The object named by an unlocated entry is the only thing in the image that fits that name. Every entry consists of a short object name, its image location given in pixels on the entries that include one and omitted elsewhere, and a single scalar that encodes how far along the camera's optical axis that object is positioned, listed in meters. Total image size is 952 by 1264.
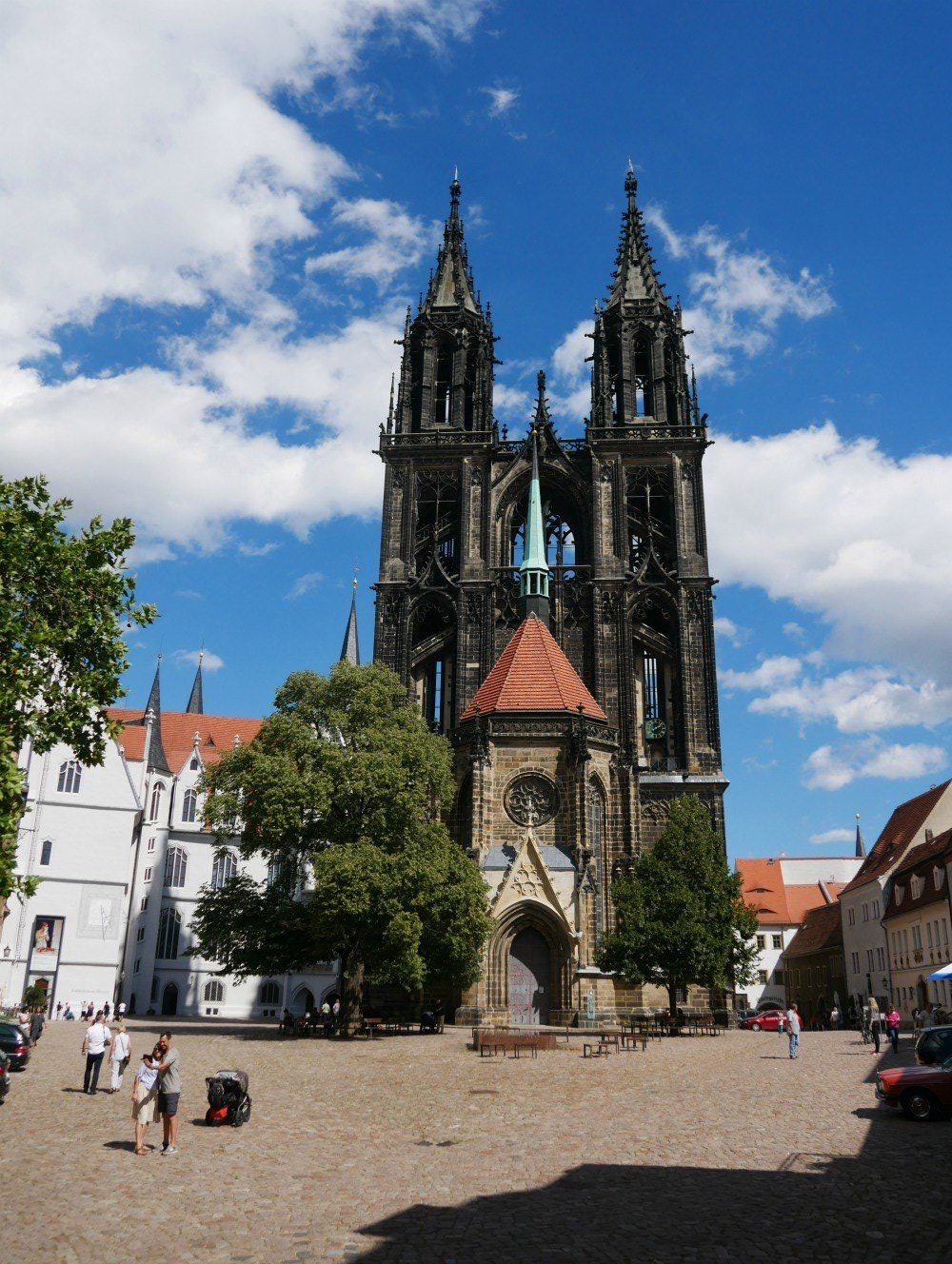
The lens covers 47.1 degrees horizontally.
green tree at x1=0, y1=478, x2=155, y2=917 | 19.05
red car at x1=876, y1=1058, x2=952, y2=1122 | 16.14
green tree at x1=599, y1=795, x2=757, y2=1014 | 36.12
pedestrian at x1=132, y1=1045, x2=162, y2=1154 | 12.71
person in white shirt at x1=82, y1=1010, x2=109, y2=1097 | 18.30
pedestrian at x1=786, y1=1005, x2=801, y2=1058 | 27.75
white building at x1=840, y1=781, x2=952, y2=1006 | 54.06
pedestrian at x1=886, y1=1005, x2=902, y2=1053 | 29.08
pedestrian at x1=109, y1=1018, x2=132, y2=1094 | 18.48
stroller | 14.91
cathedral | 39.03
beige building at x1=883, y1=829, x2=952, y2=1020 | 45.59
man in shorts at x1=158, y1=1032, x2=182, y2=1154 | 12.77
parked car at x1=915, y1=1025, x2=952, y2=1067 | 18.39
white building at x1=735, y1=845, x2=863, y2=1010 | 74.56
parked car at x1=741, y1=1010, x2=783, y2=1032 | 50.56
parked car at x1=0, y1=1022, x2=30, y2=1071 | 21.00
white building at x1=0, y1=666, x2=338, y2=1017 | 46.91
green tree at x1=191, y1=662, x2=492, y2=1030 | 30.91
